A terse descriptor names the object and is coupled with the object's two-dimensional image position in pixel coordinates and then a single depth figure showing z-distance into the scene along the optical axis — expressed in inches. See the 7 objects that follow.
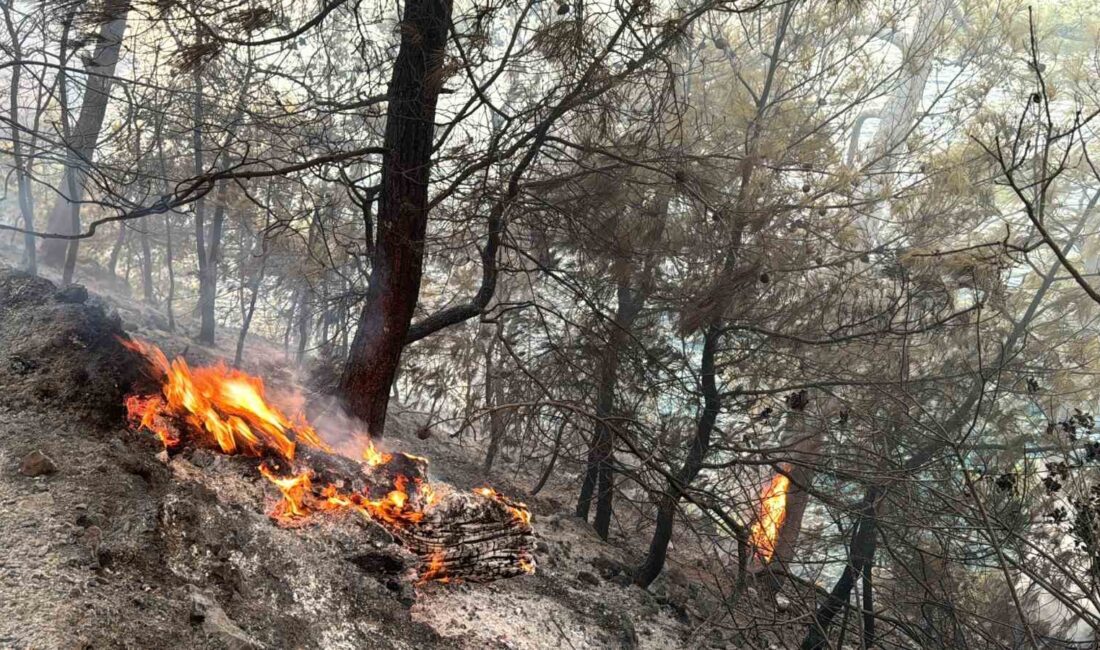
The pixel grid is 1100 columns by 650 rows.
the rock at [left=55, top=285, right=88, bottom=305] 205.5
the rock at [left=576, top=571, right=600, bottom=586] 238.1
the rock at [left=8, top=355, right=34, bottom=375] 152.9
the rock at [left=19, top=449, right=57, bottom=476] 129.3
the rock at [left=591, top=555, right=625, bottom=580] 253.8
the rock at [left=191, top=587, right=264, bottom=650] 114.6
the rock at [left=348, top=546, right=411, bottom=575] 157.1
